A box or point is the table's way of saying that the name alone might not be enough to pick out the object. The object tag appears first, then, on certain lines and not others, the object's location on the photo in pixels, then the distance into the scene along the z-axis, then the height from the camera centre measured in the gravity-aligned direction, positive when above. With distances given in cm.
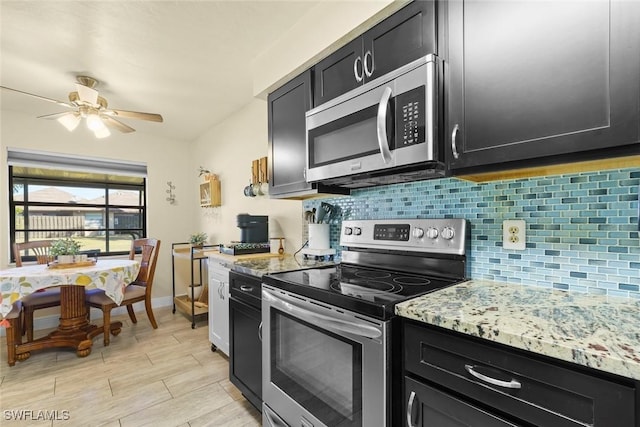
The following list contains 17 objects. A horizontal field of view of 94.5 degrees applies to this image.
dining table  227 -59
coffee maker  260 -17
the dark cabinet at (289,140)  179 +50
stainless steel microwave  113 +37
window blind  330 +66
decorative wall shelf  372 +28
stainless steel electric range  98 -40
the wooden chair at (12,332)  239 -95
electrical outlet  119 -9
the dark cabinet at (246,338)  166 -74
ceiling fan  233 +87
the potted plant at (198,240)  377 -31
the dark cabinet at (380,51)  117 +74
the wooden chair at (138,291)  280 -78
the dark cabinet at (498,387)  60 -41
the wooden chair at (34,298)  270 -75
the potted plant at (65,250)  272 -31
